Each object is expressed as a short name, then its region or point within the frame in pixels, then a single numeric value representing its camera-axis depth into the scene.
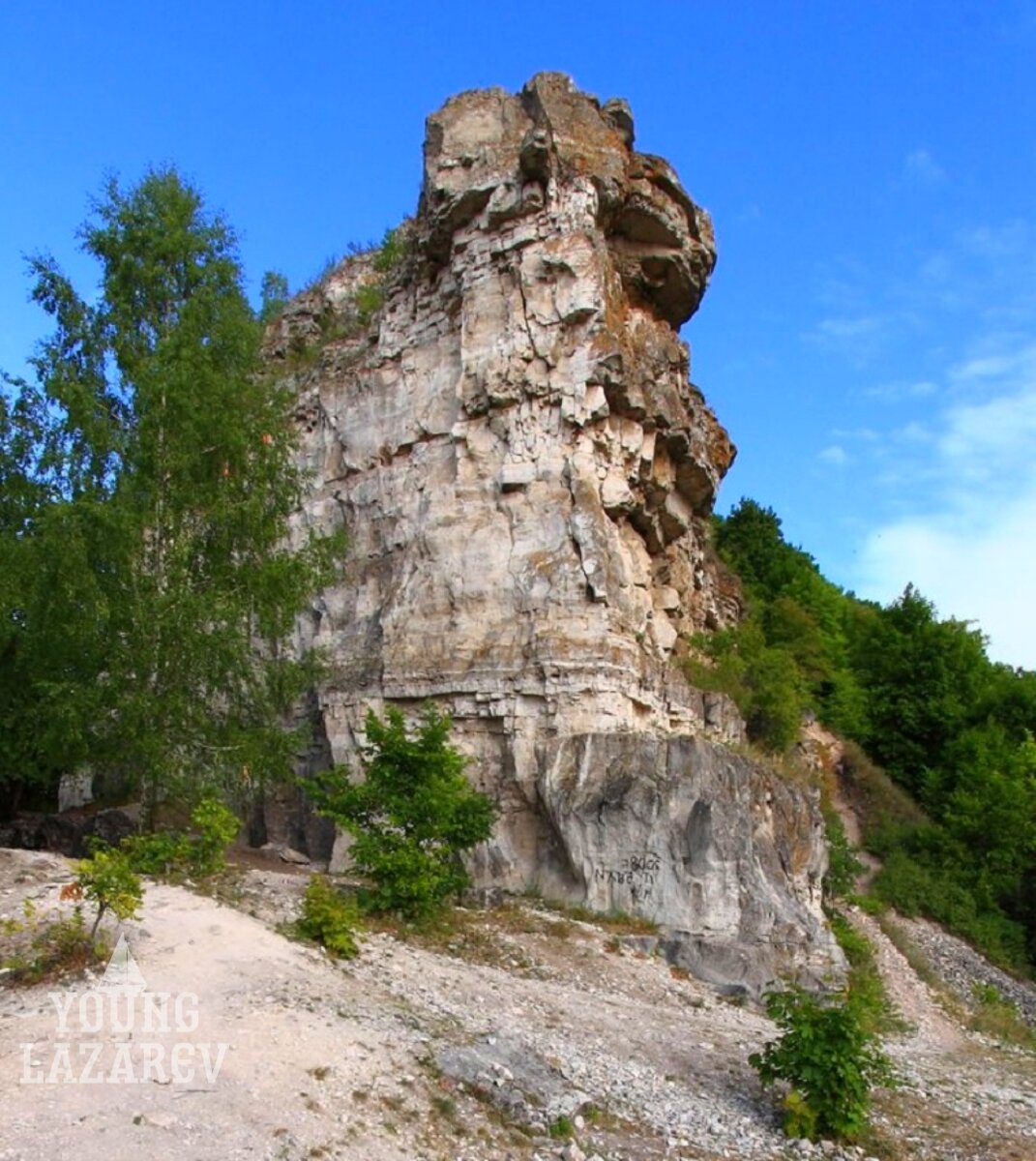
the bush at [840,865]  25.69
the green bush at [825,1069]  9.21
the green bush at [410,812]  14.08
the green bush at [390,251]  30.48
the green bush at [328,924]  11.58
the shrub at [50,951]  9.73
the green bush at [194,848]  14.02
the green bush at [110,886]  9.89
